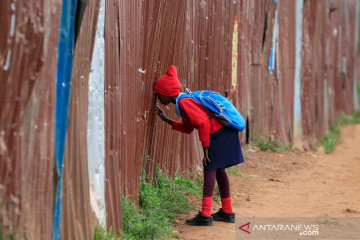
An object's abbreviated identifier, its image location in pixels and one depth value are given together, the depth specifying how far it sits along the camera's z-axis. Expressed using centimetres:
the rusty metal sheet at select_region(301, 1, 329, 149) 2433
